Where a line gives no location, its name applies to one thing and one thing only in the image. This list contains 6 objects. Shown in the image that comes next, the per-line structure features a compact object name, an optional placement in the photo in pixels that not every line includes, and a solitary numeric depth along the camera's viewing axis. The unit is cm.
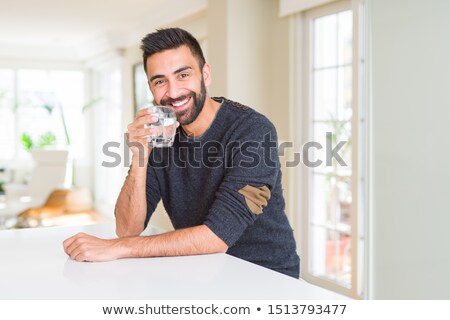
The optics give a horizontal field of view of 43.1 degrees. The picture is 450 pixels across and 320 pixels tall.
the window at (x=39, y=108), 963
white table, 109
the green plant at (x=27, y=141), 952
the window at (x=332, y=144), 376
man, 156
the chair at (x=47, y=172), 777
